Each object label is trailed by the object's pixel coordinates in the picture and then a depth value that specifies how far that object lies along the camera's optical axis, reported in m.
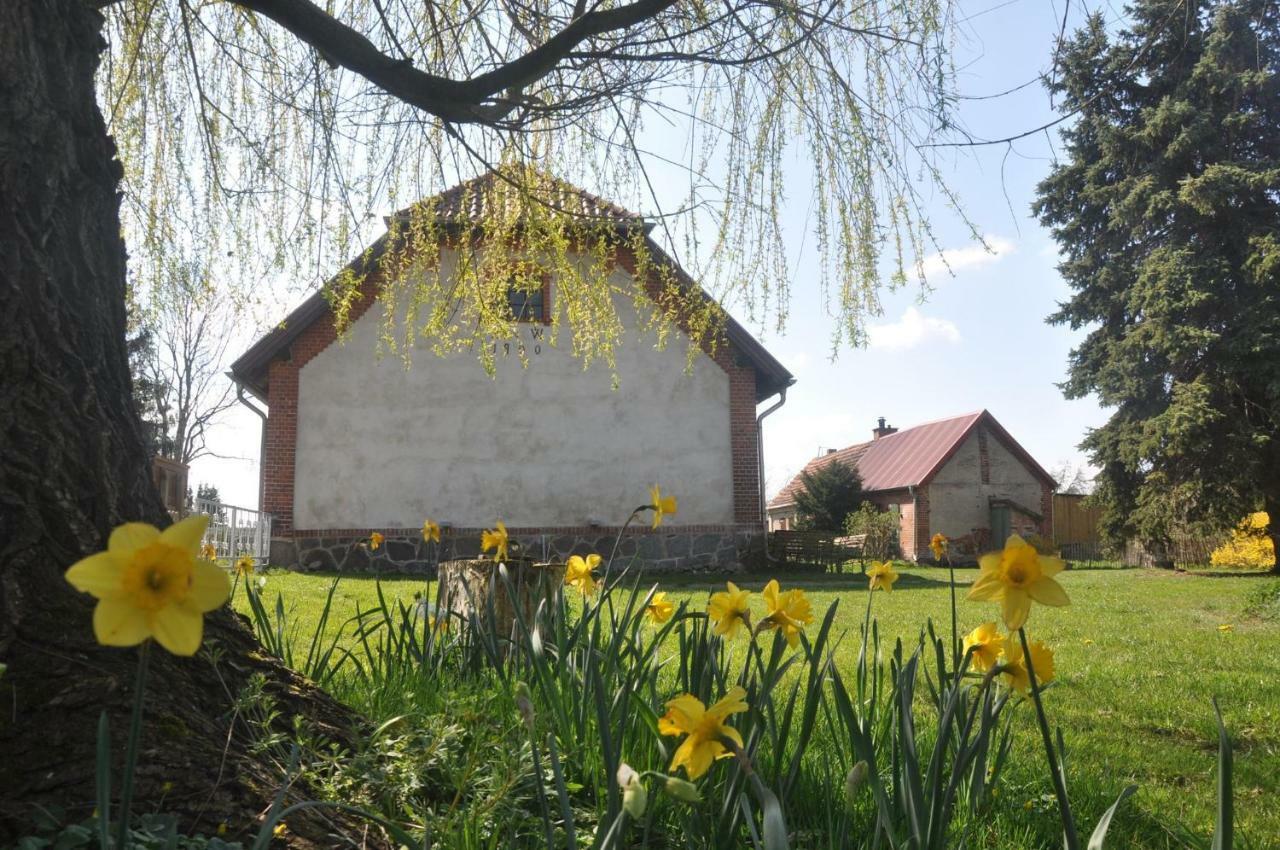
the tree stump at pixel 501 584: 2.99
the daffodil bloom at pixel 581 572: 2.41
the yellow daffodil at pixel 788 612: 1.37
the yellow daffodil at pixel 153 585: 0.62
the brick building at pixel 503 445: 12.61
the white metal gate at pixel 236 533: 11.07
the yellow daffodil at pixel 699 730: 0.91
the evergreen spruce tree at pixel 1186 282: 15.09
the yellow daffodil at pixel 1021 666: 1.27
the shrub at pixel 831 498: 23.79
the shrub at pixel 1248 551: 18.47
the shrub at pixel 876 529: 20.78
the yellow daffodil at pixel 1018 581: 0.88
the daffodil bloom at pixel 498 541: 2.88
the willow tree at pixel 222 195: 1.42
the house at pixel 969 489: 24.38
